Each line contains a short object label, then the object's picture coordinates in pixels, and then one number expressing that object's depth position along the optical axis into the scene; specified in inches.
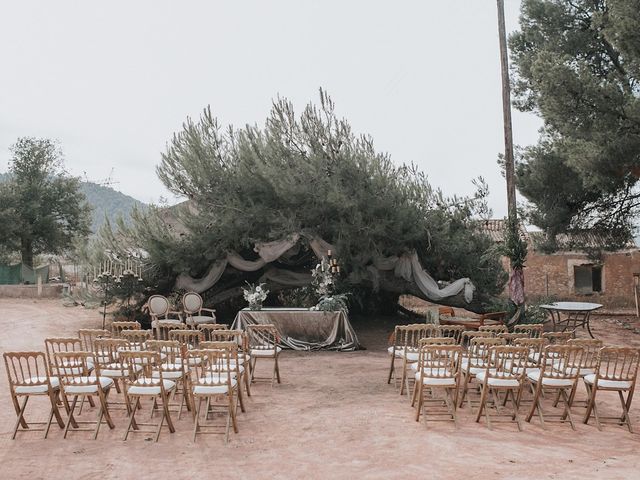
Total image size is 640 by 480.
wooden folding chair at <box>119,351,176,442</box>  228.5
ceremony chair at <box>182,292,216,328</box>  517.0
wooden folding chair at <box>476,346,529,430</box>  243.1
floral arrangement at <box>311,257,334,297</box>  483.5
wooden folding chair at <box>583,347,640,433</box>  242.1
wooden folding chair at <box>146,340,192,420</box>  250.5
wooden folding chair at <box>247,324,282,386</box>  337.7
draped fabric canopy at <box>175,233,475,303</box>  552.7
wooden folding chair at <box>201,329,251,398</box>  295.3
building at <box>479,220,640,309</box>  821.9
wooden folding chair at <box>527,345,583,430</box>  246.7
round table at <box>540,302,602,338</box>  509.0
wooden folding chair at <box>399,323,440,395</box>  296.8
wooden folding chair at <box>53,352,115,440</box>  230.4
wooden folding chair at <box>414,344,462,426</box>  245.3
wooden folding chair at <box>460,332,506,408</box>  268.3
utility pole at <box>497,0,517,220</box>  562.6
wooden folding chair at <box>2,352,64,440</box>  232.2
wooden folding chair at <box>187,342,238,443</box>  229.5
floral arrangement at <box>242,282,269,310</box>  475.8
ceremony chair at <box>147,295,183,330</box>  506.8
